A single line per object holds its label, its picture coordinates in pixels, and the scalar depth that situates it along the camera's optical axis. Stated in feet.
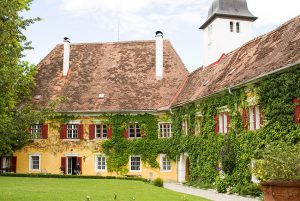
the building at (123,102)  109.40
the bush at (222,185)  73.61
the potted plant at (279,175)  32.98
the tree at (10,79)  44.70
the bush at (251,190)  63.98
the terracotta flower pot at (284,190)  32.89
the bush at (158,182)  85.15
